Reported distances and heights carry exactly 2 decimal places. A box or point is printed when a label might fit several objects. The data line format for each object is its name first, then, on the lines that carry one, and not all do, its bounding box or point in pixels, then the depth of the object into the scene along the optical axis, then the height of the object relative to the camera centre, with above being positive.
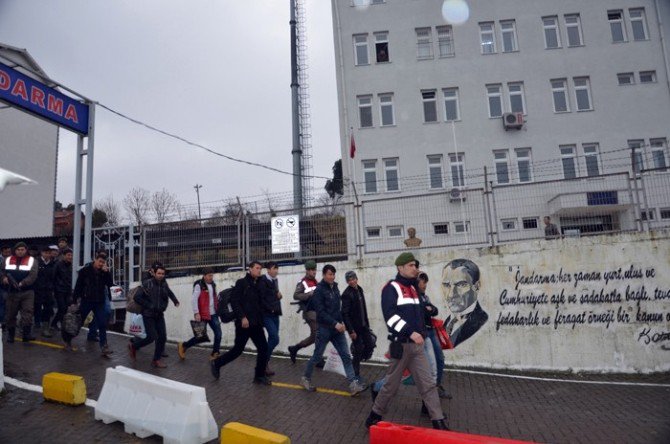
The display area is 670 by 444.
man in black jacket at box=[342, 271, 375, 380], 7.50 -0.59
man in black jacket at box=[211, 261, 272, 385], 7.40 -0.47
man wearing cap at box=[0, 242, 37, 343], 9.76 +0.29
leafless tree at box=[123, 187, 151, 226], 46.61 +7.94
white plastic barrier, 5.02 -1.24
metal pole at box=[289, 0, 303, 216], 34.44 +12.20
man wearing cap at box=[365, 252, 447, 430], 5.37 -0.80
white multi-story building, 25.20 +9.34
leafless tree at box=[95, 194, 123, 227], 47.06 +7.77
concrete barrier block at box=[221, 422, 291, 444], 4.34 -1.33
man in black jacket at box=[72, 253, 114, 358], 9.28 +0.00
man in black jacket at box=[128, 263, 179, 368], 8.47 -0.28
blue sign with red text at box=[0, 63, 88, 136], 10.85 +4.48
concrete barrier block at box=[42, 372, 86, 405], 6.42 -1.20
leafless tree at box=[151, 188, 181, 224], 46.80 +8.16
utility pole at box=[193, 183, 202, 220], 64.19 +12.39
